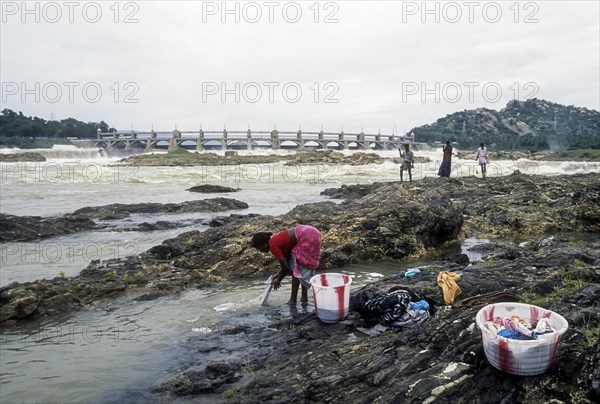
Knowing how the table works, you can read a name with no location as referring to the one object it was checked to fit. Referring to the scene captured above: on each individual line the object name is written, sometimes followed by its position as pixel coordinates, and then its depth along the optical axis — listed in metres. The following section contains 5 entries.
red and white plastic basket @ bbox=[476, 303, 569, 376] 2.73
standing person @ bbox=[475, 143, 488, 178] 19.69
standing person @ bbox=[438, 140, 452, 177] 18.96
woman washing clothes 5.90
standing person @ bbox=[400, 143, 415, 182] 18.32
